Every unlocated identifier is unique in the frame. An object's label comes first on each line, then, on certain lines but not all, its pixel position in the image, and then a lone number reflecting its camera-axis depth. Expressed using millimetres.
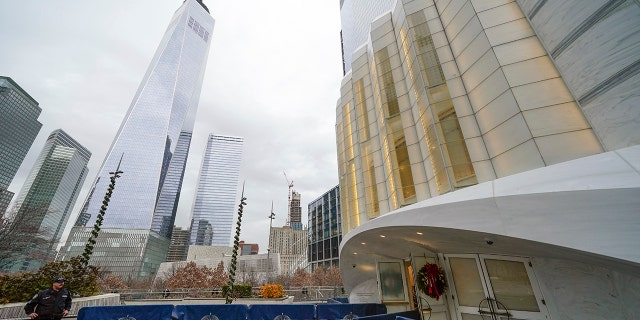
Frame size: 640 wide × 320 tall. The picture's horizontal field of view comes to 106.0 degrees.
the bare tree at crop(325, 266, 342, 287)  69062
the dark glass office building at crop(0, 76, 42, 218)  136000
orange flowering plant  24594
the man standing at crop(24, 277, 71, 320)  7395
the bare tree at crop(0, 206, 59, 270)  16500
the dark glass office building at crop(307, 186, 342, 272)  87606
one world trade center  120062
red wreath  10047
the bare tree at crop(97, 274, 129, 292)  53072
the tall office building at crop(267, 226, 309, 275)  165625
